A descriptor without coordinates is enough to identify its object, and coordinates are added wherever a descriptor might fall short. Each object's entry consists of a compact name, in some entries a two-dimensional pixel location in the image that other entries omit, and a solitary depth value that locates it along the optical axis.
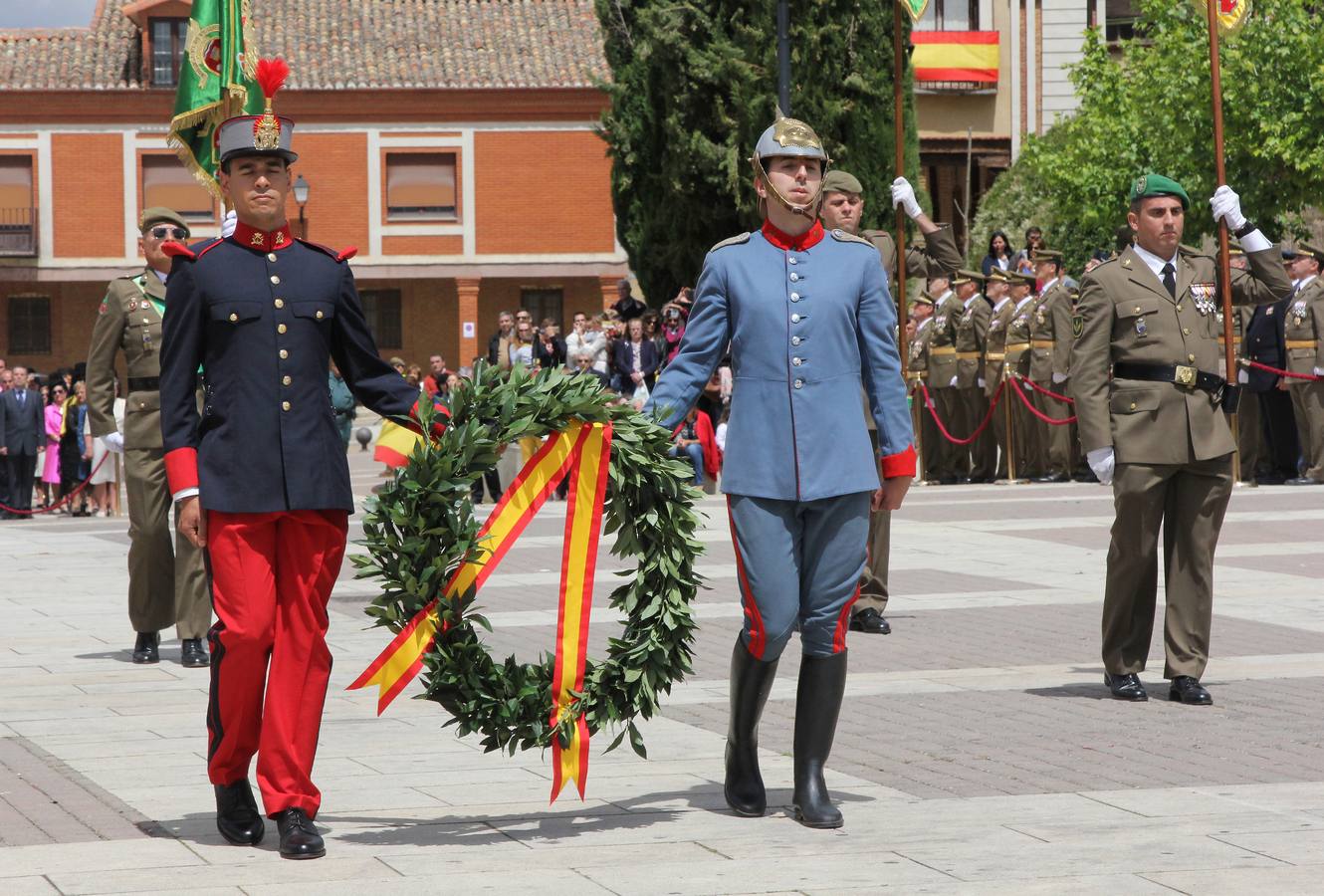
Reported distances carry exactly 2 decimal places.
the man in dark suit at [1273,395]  20.67
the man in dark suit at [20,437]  24.00
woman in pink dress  24.81
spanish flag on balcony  50.78
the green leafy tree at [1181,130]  33.44
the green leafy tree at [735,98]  33.94
